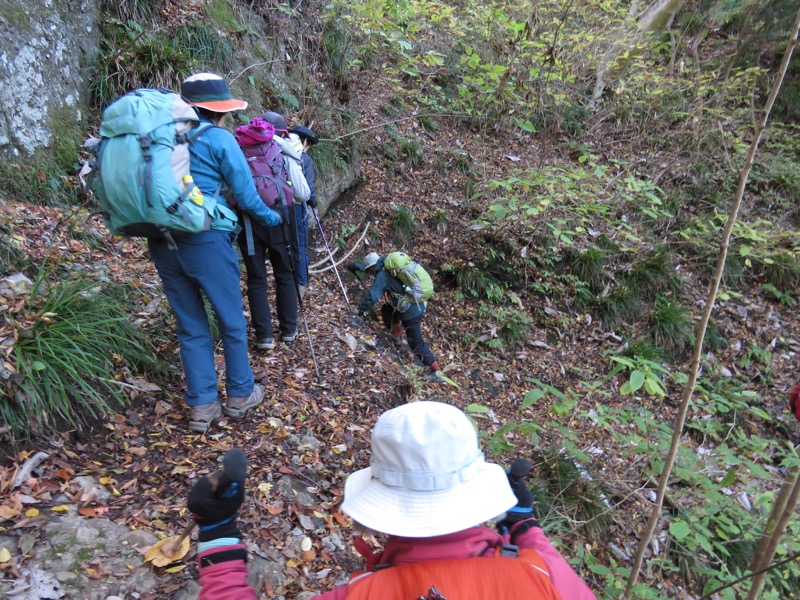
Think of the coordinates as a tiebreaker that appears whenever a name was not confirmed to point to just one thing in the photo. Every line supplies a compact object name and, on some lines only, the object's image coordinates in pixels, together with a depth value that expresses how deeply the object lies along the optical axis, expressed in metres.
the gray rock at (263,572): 2.79
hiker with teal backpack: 2.79
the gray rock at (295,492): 3.47
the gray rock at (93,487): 2.89
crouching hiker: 6.37
